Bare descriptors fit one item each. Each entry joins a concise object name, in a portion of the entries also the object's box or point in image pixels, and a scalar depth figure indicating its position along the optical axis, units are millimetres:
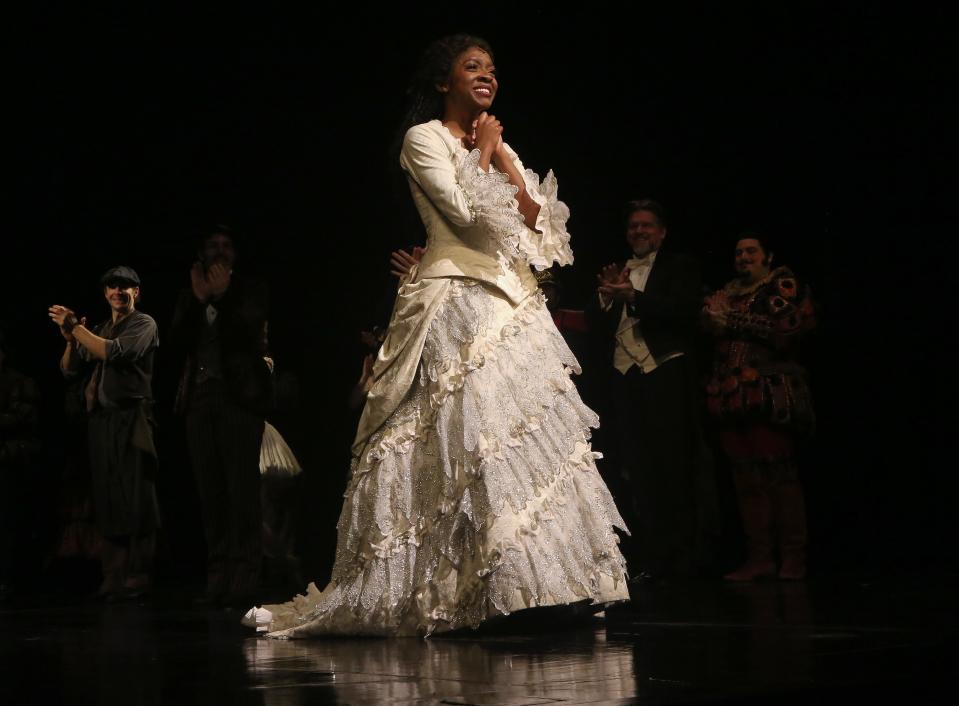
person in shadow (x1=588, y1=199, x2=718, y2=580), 4988
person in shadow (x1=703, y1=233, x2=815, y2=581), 4898
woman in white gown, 3211
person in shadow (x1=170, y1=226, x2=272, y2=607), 4730
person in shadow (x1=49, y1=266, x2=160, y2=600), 5223
